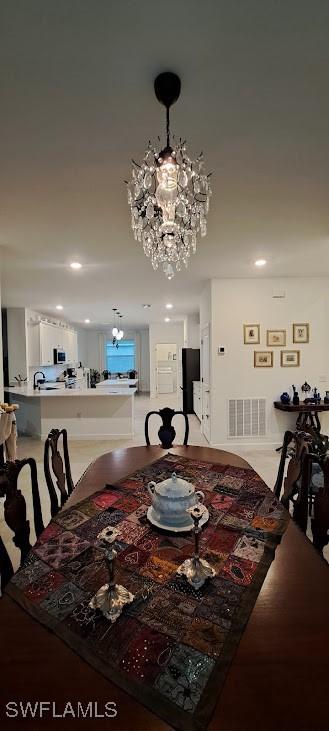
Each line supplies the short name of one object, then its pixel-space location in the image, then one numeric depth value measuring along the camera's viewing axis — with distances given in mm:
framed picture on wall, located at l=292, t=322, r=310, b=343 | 4734
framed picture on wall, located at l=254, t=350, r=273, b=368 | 4758
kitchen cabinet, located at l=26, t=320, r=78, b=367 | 6850
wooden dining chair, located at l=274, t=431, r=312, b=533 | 1535
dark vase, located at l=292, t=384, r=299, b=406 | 4520
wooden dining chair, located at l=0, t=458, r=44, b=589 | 1253
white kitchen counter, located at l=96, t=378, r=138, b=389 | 7122
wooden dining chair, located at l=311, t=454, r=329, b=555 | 1322
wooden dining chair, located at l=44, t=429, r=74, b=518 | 1769
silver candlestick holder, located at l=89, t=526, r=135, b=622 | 871
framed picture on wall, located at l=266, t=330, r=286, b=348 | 4734
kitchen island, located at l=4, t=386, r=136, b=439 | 5504
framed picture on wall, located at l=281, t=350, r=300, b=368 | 4766
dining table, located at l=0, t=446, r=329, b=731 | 612
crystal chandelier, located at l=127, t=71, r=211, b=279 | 1568
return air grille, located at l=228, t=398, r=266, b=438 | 4777
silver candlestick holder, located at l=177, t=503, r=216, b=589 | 980
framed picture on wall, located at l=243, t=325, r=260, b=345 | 4723
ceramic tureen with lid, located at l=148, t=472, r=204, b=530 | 1298
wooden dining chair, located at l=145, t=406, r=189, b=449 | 2467
